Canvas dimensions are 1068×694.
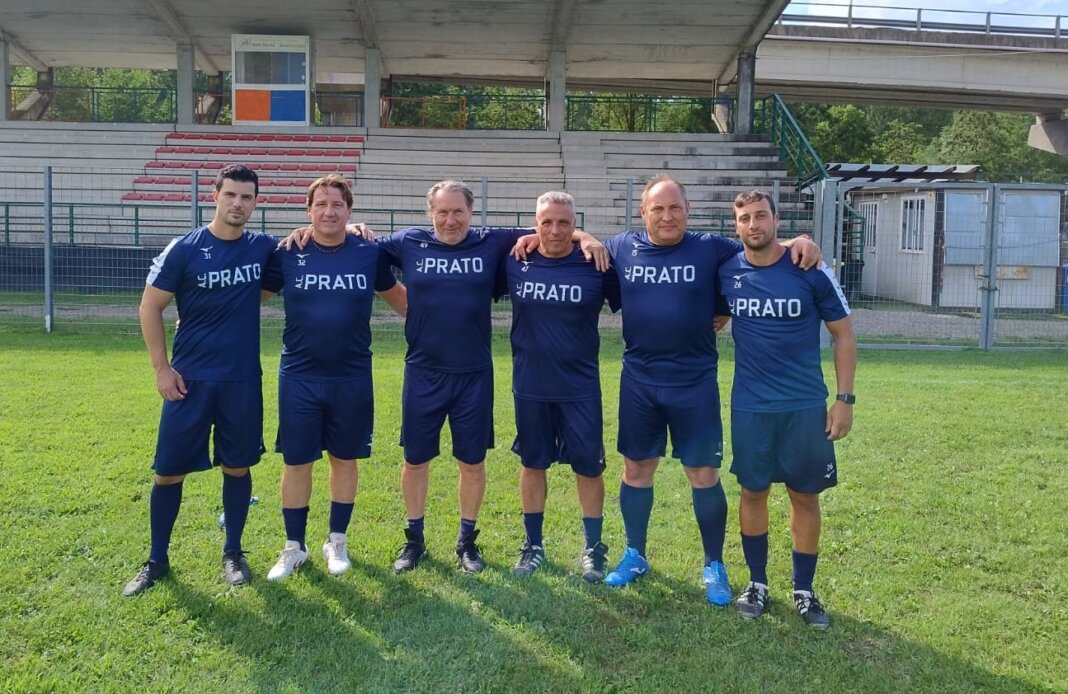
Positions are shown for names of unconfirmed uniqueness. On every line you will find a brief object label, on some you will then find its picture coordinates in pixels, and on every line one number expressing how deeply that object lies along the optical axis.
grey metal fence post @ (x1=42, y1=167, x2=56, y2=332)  12.27
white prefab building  15.03
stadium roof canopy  21.58
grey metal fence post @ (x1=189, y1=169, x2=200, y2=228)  12.71
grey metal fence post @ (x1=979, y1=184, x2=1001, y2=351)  11.95
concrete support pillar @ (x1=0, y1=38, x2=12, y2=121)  24.77
